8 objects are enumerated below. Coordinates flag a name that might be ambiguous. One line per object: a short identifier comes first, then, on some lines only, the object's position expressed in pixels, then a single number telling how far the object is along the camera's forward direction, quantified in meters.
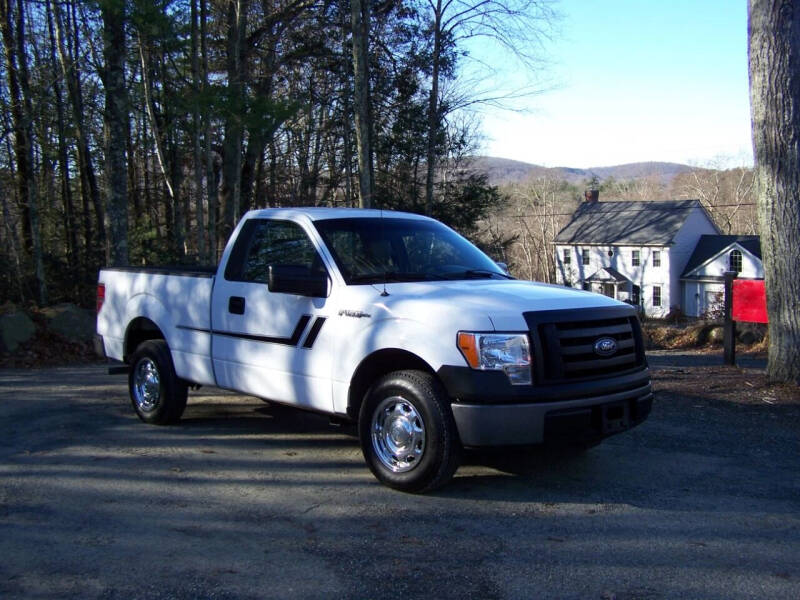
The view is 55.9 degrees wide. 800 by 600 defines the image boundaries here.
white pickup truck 4.92
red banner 10.38
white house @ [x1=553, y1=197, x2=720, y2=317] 53.22
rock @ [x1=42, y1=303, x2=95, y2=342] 13.84
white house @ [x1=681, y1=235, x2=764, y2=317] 48.59
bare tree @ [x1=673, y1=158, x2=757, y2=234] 72.81
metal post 10.84
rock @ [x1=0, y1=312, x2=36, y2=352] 12.77
